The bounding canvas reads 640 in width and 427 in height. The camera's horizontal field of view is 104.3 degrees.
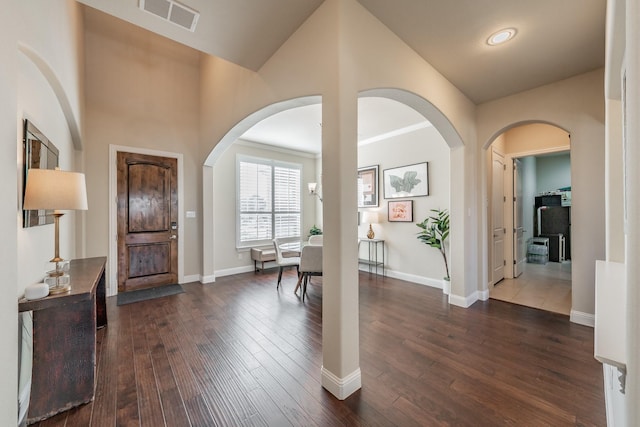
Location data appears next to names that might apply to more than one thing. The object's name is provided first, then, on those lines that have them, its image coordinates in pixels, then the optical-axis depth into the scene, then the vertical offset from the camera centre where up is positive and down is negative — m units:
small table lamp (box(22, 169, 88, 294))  1.49 +0.14
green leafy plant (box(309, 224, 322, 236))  6.45 -0.46
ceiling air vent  1.92 +1.63
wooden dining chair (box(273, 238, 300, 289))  4.30 -0.84
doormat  3.73 -1.27
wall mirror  1.61 +0.42
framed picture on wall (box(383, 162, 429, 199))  4.46 +0.60
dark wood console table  1.62 -0.94
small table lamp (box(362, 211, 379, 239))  5.16 -0.11
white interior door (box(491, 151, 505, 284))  4.26 -0.09
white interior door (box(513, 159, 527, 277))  4.89 -0.24
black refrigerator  6.67 -0.36
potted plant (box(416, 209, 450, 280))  3.98 -0.31
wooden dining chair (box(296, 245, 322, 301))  3.67 -0.70
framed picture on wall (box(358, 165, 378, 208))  5.28 +0.57
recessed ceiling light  2.24 +1.63
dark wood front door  4.05 -0.12
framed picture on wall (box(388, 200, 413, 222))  4.66 +0.03
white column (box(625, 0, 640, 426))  0.54 +0.03
